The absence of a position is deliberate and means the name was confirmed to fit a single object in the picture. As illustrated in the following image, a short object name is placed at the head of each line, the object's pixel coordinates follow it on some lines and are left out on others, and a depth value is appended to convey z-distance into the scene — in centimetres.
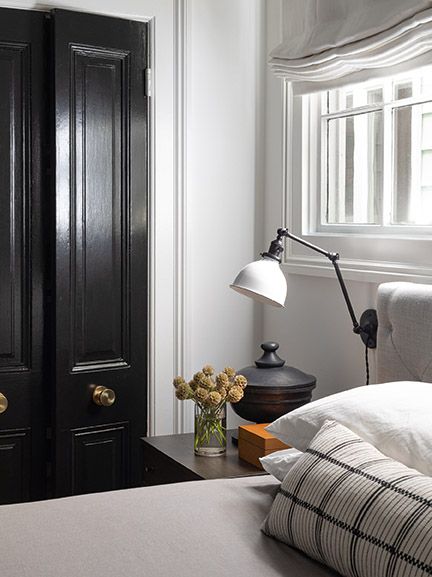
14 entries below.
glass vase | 258
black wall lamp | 256
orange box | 243
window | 268
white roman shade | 245
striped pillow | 142
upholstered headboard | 239
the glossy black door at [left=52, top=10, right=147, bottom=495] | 299
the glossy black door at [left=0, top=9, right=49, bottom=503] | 293
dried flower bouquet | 255
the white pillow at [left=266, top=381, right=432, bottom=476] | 175
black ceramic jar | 265
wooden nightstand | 243
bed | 157
